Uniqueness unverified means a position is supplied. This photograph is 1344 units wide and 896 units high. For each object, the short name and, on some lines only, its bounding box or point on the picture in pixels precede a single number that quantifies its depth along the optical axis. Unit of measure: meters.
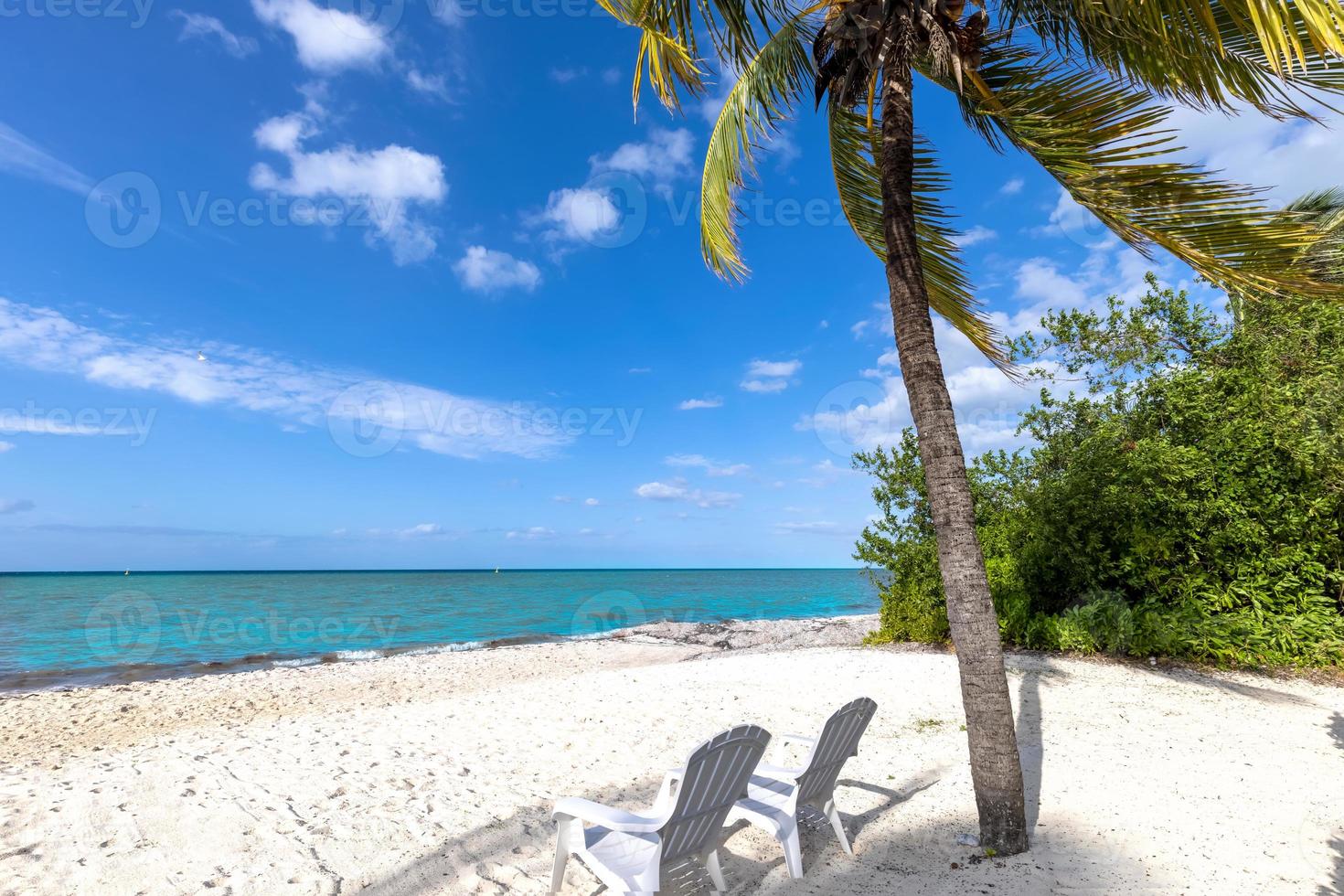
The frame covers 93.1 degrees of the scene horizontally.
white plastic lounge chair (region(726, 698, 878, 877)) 3.61
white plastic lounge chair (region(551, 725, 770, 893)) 3.06
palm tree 3.62
